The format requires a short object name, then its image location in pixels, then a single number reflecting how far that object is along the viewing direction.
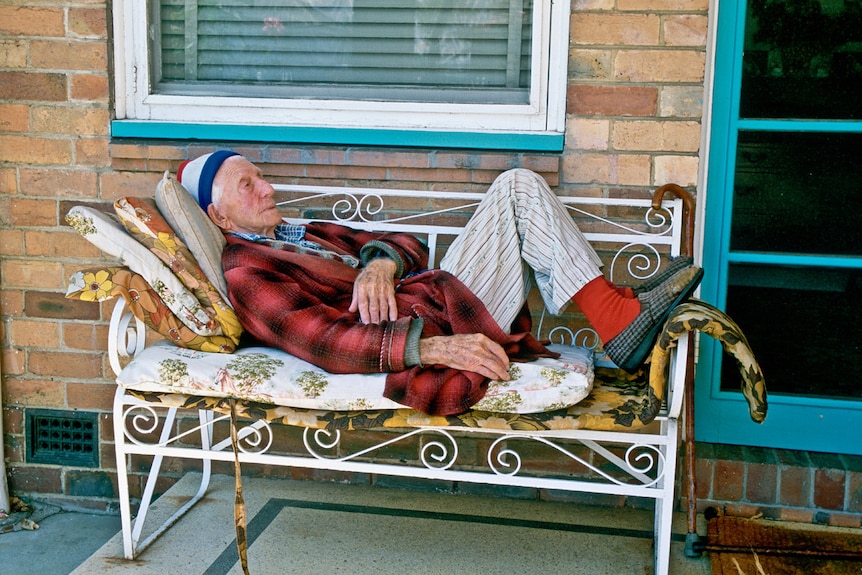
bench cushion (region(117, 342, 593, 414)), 2.11
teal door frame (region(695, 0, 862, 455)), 2.76
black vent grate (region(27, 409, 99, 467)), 3.08
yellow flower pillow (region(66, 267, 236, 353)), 2.23
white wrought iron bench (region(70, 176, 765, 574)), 2.13
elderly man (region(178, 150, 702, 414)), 2.16
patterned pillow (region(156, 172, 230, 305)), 2.37
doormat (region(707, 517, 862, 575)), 2.38
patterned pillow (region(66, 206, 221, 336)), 2.25
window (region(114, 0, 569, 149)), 2.89
